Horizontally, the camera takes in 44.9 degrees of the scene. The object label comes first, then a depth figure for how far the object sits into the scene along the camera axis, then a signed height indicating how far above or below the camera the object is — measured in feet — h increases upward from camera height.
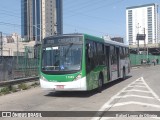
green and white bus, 27.55 -0.77
